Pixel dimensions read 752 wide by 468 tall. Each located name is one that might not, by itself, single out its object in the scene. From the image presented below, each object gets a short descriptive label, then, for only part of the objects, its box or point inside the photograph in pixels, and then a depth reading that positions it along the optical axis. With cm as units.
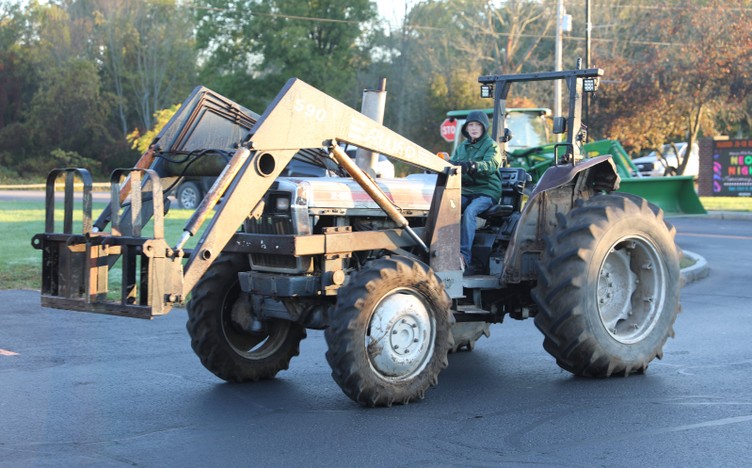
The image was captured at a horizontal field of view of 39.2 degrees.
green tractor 2384
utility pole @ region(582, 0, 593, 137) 3639
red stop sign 2897
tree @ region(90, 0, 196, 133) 6469
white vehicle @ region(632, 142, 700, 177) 5209
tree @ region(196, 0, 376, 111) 5500
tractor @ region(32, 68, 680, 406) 709
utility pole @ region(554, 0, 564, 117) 3616
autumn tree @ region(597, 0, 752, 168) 4034
